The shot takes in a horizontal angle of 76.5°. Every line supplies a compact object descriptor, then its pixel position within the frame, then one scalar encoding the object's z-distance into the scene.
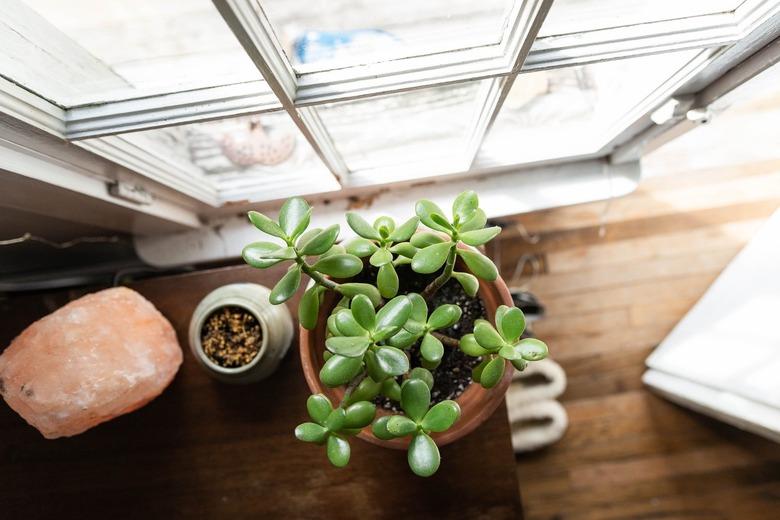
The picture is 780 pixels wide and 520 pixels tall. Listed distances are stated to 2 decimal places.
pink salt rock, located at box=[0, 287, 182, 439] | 0.69
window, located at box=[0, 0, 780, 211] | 0.57
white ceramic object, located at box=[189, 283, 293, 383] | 0.77
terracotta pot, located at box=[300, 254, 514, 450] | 0.68
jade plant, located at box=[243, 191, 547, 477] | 0.54
